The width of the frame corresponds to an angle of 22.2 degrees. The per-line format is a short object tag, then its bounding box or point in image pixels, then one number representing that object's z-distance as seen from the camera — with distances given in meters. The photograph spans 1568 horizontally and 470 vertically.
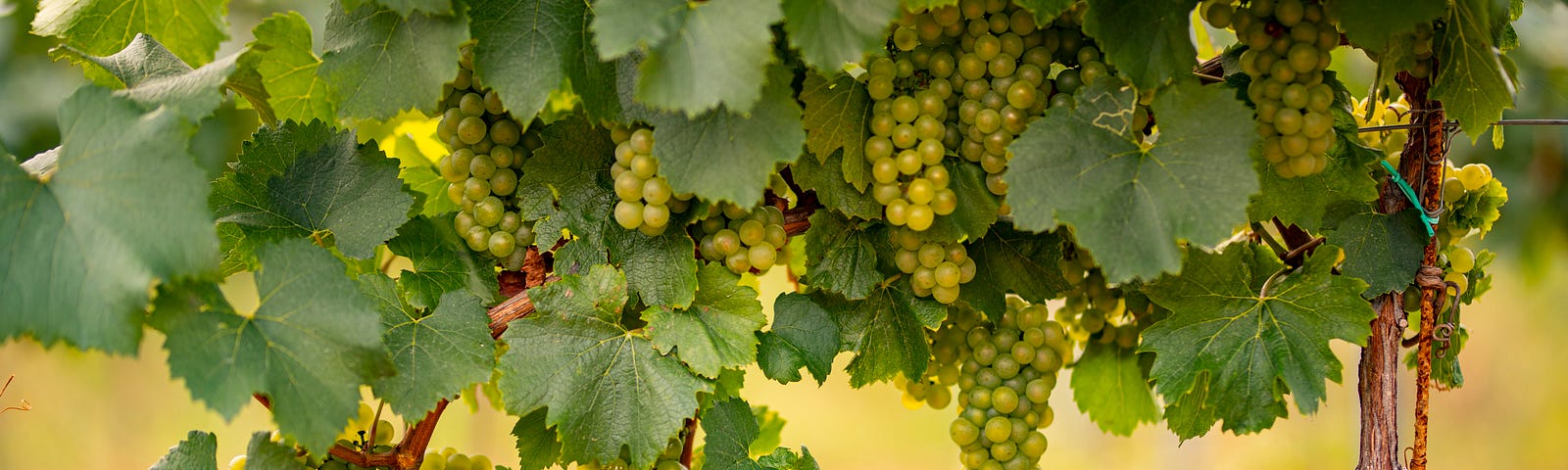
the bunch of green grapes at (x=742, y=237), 2.29
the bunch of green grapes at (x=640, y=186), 2.24
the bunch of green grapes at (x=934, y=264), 2.31
